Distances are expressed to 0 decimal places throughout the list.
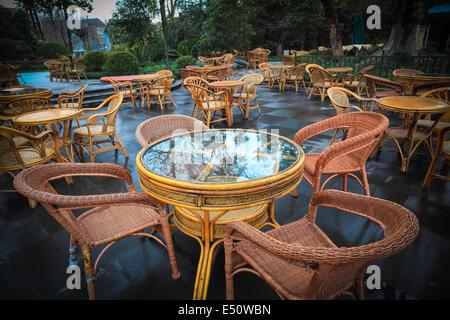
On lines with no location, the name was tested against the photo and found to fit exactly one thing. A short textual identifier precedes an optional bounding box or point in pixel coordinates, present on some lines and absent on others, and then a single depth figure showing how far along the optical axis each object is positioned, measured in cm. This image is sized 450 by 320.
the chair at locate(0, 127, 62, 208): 219
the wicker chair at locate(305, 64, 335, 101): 619
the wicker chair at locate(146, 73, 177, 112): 609
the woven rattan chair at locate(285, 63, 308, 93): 738
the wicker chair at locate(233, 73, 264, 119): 496
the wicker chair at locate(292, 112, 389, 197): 178
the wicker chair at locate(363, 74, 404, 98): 418
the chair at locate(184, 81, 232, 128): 420
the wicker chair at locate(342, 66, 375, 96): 572
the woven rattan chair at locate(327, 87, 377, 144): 299
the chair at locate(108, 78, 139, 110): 590
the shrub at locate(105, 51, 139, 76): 930
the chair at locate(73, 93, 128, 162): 311
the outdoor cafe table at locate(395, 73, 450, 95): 397
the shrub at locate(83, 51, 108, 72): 1169
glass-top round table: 121
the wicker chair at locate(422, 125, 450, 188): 221
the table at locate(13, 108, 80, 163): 263
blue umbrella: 1164
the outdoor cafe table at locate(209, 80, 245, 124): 455
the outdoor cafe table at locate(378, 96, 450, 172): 259
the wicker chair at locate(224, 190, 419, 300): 77
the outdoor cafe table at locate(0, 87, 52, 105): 382
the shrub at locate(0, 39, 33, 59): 1548
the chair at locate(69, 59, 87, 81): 1005
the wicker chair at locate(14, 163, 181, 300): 118
